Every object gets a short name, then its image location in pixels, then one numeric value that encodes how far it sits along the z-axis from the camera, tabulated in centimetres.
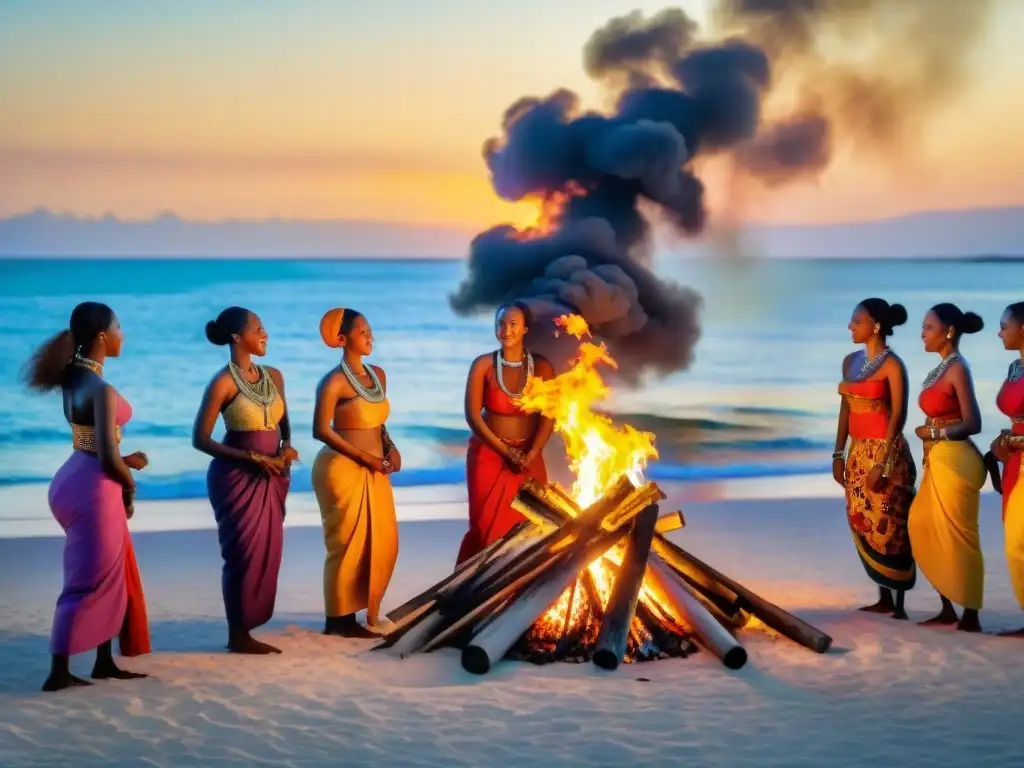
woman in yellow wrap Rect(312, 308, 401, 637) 806
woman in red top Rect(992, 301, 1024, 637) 779
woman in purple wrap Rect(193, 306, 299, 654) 756
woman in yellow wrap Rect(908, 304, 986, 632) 805
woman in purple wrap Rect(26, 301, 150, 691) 678
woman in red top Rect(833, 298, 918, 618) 832
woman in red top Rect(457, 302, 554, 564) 850
